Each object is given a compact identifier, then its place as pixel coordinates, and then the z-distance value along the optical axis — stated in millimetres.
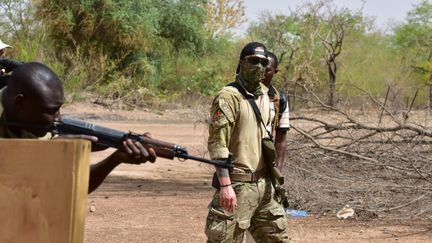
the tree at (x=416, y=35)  42469
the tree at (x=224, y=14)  48312
